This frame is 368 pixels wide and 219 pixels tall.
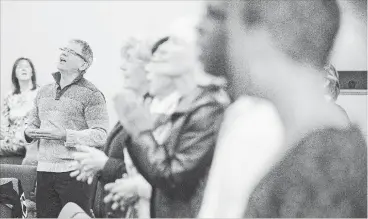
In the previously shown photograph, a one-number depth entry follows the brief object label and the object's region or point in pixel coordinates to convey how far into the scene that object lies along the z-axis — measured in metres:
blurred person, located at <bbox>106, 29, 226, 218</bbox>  3.29
